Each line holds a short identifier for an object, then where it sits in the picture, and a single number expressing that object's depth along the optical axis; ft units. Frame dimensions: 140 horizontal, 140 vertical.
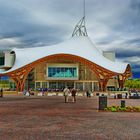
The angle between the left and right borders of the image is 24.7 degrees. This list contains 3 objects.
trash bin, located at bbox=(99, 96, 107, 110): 72.08
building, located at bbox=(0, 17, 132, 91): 221.87
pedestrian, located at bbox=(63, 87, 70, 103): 103.79
